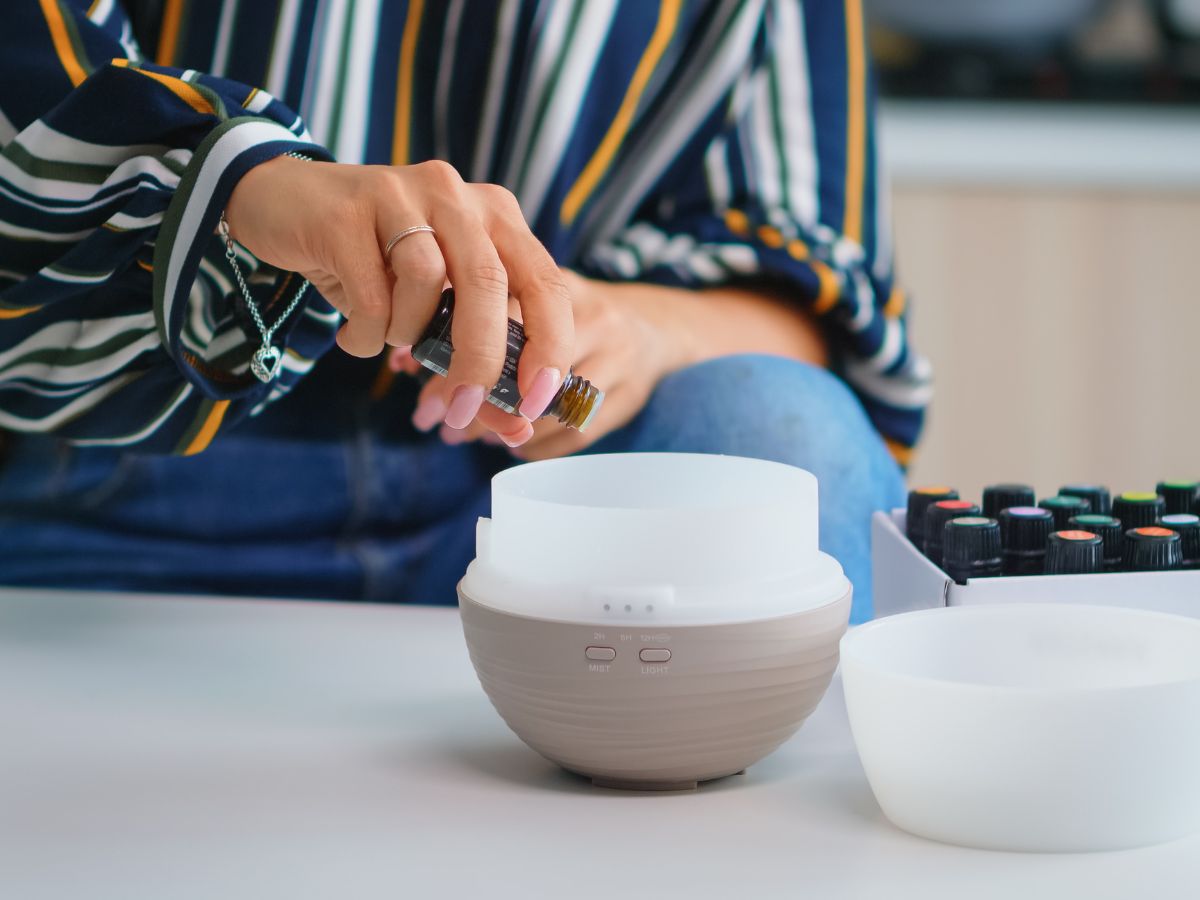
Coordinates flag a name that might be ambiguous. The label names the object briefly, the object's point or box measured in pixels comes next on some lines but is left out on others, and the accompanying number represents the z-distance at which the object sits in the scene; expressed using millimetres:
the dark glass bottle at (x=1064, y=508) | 999
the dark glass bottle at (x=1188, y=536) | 981
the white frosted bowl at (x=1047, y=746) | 863
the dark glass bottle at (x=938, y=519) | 1001
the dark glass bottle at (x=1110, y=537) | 983
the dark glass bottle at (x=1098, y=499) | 1024
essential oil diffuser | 900
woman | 998
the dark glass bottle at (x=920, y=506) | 1031
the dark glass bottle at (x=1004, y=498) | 1019
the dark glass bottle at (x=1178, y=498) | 1027
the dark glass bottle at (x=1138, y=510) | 997
